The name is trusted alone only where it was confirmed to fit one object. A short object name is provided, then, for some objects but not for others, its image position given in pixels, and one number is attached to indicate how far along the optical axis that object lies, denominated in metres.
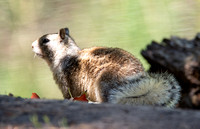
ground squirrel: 8.22
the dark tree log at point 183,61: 7.31
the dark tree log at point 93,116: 5.82
